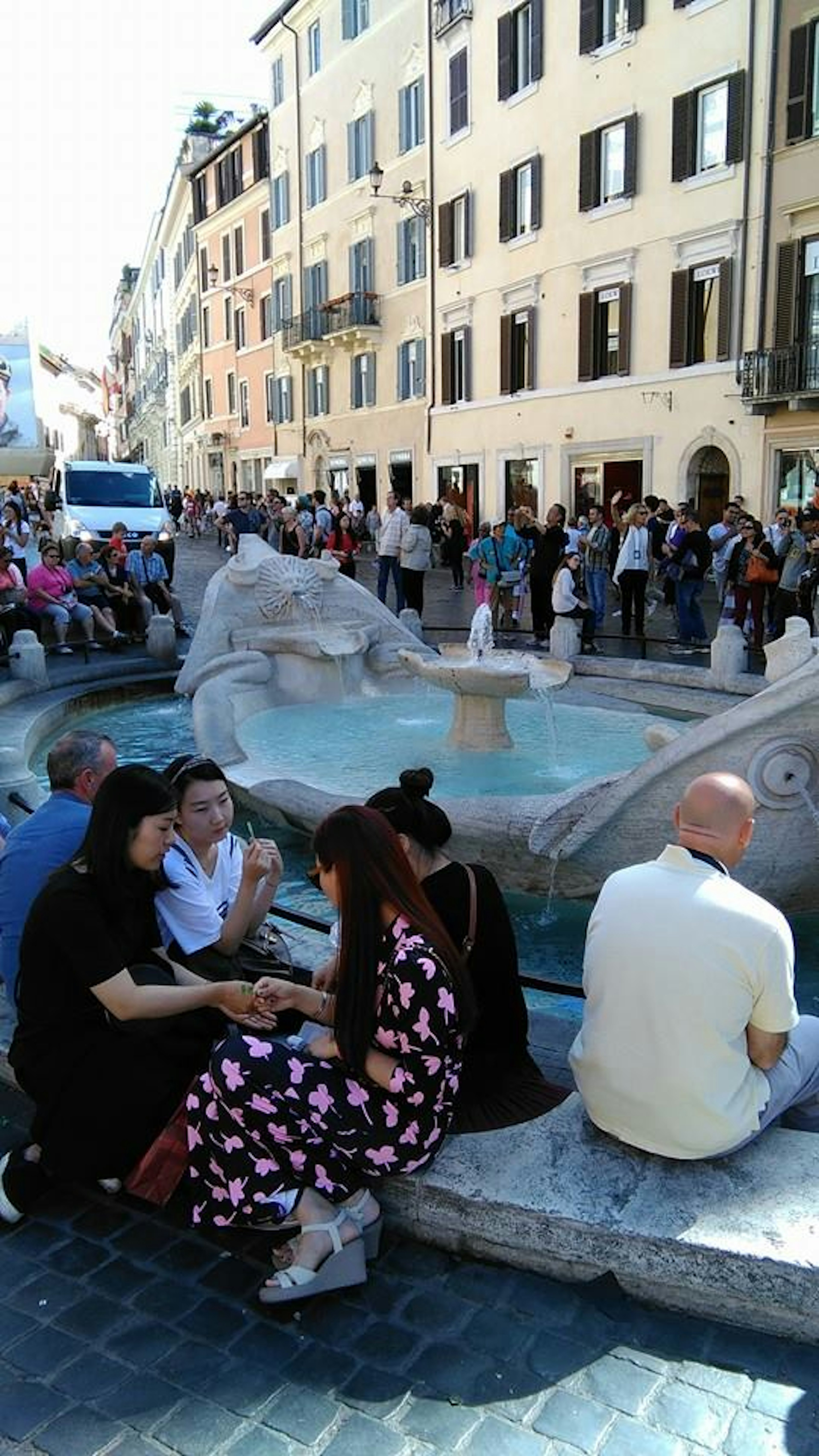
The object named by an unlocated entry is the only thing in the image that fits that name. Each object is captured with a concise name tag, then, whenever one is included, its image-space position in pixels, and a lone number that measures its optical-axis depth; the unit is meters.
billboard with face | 63.56
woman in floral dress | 2.79
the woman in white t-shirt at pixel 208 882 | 3.74
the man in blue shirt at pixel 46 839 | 3.59
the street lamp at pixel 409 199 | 29.20
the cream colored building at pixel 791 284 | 18.83
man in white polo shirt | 2.75
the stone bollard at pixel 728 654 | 10.57
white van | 20.66
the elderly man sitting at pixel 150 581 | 14.47
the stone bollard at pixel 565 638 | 12.08
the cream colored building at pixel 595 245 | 20.33
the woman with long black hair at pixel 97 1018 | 3.06
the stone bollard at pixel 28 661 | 11.00
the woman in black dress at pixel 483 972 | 3.11
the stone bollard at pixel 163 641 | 12.79
